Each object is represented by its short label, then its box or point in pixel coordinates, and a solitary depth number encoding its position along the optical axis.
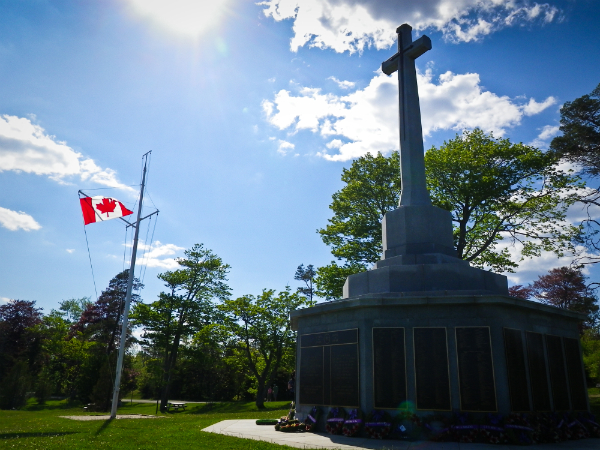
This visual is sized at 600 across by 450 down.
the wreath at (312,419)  12.33
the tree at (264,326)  33.69
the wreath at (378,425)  10.55
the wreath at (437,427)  10.20
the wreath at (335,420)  11.43
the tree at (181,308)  35.78
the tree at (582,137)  22.72
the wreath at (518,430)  9.78
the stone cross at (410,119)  14.74
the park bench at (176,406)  35.22
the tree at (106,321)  49.96
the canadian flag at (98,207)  17.56
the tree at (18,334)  47.28
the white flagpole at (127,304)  17.95
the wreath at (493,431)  9.82
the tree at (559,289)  40.50
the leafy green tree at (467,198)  24.41
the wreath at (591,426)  11.55
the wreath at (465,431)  10.02
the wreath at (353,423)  10.97
